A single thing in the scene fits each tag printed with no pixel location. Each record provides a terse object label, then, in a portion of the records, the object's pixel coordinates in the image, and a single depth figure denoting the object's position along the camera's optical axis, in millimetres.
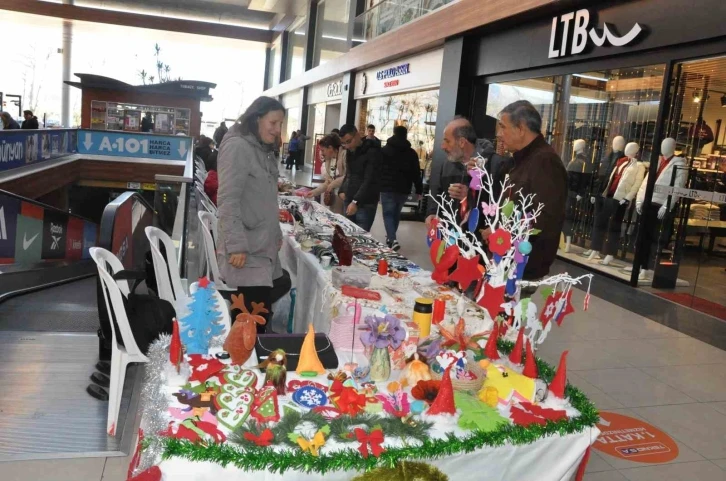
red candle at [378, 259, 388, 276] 3254
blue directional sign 10250
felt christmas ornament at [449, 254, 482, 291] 2338
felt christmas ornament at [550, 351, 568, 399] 1872
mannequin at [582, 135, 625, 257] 6523
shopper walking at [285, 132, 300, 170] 20766
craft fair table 1423
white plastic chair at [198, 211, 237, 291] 4016
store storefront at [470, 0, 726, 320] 5344
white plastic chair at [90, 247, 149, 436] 2521
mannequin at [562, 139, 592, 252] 7172
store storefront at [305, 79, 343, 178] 17453
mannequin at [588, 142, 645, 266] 6242
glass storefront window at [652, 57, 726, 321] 5340
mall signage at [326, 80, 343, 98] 16895
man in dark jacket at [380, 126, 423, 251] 6969
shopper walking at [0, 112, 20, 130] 12683
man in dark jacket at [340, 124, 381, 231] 5945
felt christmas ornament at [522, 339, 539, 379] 1965
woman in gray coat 2721
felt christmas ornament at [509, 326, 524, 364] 2115
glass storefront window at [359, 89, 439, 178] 11695
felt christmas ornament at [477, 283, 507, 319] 2115
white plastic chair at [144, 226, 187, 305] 3047
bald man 3516
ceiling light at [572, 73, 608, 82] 6496
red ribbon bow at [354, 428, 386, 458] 1471
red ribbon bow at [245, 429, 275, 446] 1465
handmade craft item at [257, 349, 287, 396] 1732
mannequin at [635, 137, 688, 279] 5633
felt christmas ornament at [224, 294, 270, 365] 1843
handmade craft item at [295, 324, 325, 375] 1894
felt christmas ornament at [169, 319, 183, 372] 1840
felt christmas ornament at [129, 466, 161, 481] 1356
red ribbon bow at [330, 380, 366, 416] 1659
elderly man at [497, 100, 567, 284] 2668
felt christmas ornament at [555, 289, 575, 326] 2084
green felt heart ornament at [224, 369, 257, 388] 1767
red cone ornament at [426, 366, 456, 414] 1688
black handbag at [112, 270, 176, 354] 2654
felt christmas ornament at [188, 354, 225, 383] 1799
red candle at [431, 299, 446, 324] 2504
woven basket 1854
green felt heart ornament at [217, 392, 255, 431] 1544
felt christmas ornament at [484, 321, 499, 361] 2158
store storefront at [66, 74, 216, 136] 13438
